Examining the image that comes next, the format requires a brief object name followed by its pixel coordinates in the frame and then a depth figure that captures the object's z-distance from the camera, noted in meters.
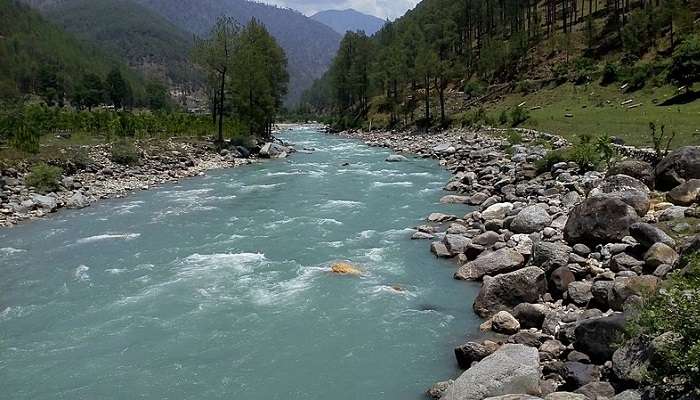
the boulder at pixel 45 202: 28.39
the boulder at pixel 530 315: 12.88
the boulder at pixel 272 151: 54.28
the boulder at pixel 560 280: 14.08
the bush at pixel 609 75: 57.22
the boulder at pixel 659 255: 13.11
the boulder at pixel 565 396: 8.69
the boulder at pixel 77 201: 29.94
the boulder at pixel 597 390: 9.05
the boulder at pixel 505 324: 12.85
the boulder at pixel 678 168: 19.14
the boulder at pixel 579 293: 13.30
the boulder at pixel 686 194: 17.27
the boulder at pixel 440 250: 19.08
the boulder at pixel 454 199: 27.86
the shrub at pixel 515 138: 41.45
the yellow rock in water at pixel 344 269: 17.55
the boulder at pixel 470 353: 11.50
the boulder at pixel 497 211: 22.39
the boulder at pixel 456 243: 19.16
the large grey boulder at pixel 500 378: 9.48
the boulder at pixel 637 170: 20.38
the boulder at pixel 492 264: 16.19
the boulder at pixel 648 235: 14.04
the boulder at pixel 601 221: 15.73
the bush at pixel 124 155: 41.44
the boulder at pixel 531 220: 19.03
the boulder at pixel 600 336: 10.20
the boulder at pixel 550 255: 14.94
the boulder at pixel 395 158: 48.13
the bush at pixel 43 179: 31.46
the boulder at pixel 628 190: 17.27
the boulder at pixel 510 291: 14.02
